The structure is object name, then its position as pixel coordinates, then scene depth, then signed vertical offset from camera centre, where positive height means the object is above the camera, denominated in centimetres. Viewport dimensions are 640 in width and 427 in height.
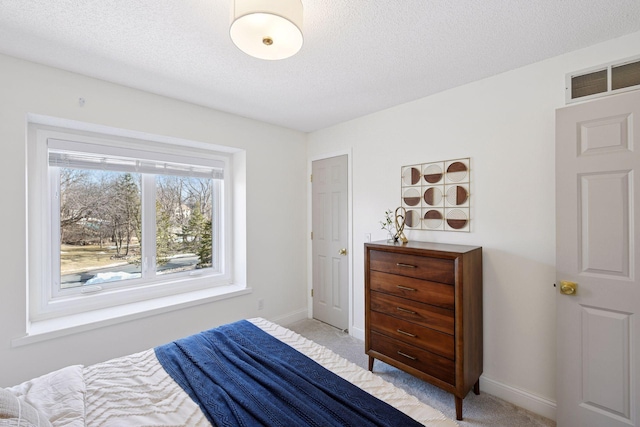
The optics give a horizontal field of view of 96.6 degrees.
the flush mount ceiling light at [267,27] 114 +82
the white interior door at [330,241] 339 -36
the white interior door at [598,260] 159 -29
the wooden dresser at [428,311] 196 -75
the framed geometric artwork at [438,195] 238 +15
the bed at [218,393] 110 -79
